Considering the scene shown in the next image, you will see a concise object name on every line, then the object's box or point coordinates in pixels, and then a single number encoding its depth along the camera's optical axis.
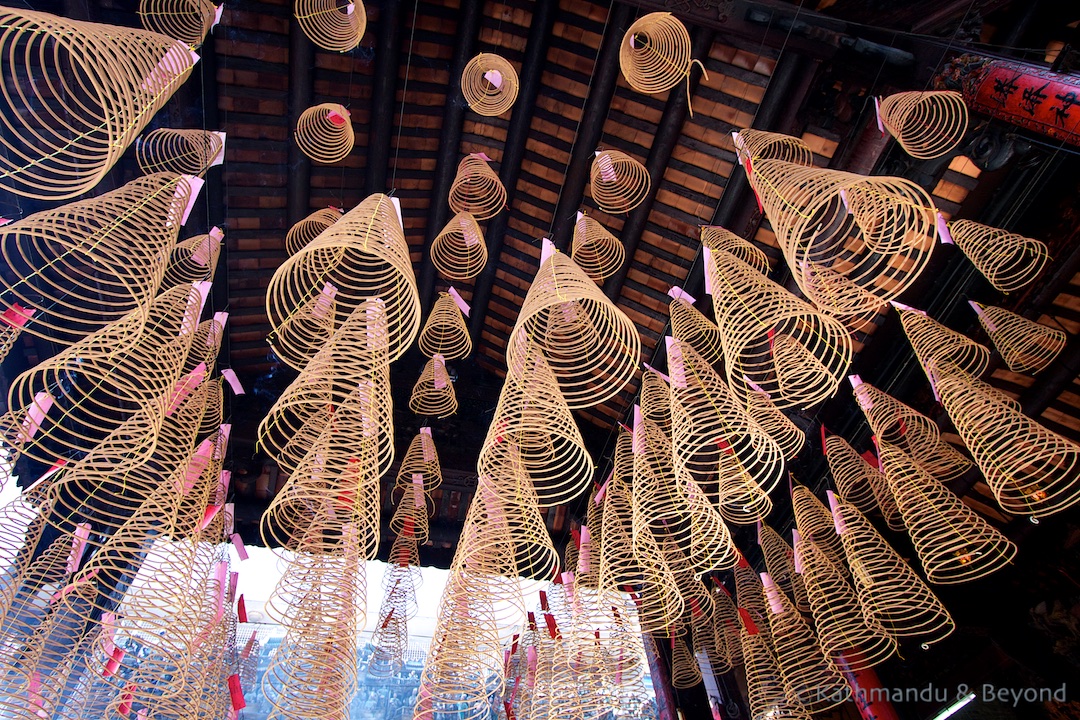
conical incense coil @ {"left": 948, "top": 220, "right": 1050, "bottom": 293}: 5.21
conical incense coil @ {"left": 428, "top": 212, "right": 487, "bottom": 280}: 6.75
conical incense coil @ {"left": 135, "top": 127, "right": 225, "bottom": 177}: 5.20
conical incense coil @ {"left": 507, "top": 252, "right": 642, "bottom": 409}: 3.56
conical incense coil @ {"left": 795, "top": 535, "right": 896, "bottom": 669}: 6.09
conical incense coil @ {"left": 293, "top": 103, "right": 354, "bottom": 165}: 6.50
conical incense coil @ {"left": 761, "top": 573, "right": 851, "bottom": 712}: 6.41
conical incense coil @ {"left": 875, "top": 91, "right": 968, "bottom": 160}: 4.62
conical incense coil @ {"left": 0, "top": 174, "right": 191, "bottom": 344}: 3.60
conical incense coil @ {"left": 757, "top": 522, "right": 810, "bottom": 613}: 7.80
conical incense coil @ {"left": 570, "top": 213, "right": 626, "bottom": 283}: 6.99
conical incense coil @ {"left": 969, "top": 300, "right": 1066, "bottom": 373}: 5.70
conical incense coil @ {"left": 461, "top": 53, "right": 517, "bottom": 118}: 5.92
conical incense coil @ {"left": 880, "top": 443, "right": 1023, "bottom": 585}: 5.24
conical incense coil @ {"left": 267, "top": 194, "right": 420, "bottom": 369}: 3.34
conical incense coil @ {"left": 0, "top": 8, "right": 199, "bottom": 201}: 2.81
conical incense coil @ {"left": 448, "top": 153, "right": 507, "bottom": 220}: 6.88
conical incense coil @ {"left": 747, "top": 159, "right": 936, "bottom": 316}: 3.47
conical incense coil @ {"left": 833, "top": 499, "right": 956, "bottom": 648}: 5.56
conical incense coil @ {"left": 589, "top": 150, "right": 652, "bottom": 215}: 7.14
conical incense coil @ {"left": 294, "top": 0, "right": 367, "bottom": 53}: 5.86
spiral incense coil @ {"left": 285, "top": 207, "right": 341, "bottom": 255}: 6.67
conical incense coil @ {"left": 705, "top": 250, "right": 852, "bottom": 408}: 4.10
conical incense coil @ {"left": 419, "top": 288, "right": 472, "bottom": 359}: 7.57
